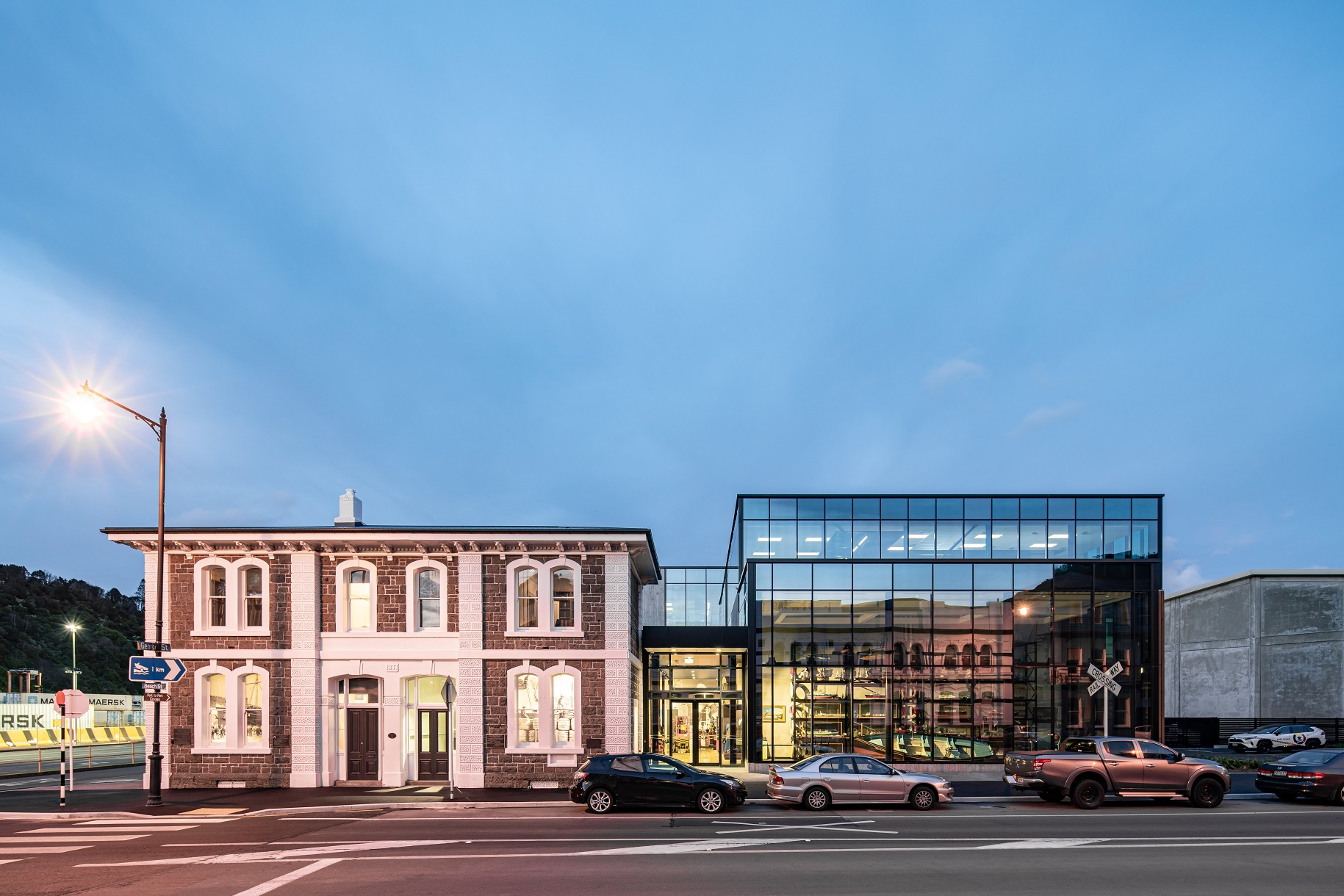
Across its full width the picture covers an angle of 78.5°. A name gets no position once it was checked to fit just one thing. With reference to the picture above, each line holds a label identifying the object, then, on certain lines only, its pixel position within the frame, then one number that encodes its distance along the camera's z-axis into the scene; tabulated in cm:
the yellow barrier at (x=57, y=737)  3816
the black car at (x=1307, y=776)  2078
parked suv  3941
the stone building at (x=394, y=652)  2438
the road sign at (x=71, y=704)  2072
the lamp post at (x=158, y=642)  2092
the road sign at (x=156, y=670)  2052
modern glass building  2953
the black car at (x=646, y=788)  1967
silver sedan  2022
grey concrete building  4497
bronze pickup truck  2073
